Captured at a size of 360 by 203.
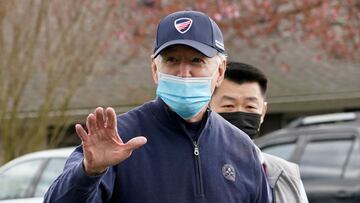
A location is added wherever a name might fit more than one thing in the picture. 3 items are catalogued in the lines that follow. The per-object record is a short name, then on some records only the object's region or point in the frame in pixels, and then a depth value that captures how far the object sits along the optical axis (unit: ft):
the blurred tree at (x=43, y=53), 50.11
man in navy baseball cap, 12.21
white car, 37.06
